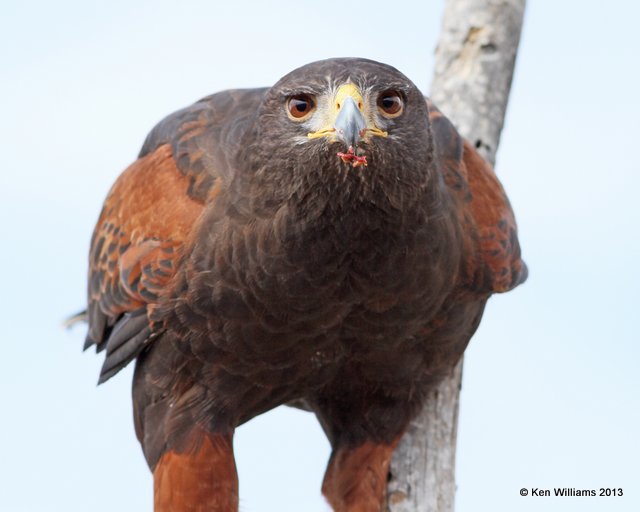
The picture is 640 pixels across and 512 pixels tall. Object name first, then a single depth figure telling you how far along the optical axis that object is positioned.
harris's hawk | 9.74
